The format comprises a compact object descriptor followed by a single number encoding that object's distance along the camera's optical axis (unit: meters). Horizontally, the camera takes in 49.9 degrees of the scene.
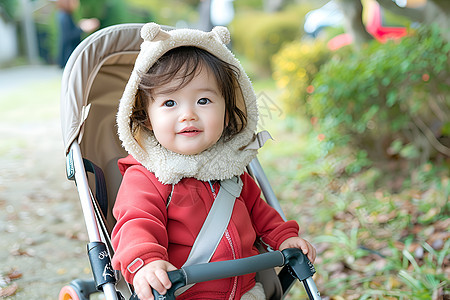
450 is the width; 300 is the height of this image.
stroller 1.71
